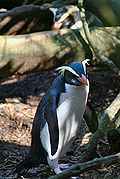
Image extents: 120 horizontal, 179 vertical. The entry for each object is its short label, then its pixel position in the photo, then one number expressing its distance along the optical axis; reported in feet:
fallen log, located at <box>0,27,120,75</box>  18.25
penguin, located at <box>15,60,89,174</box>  13.65
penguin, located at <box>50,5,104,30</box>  28.17
